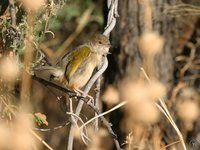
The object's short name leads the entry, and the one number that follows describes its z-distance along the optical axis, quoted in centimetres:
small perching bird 834
